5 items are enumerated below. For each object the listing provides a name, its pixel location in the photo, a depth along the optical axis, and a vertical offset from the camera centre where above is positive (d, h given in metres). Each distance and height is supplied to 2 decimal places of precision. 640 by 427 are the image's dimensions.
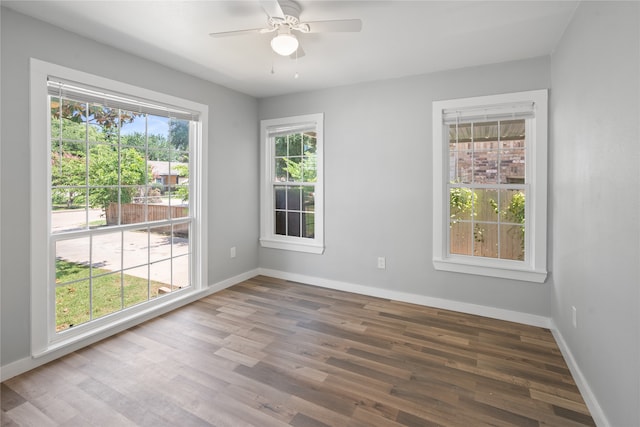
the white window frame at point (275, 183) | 4.09 +0.31
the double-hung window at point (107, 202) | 2.39 +0.07
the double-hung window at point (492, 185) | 3.00 +0.27
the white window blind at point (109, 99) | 2.46 +0.97
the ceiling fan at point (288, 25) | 2.04 +1.23
